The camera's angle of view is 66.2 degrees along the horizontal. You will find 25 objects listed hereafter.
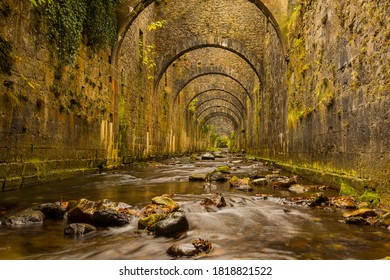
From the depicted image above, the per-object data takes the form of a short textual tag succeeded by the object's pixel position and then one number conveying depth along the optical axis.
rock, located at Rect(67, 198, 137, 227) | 2.98
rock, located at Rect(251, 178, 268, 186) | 6.11
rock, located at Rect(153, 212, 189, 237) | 2.67
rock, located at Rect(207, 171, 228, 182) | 6.93
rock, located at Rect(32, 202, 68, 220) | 3.29
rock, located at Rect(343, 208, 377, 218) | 3.10
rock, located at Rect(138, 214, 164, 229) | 2.82
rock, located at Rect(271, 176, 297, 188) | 5.70
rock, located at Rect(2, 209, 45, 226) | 2.93
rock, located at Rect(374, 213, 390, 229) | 2.84
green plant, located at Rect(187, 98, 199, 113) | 28.60
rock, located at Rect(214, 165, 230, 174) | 8.47
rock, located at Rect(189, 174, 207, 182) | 6.99
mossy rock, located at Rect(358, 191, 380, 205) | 3.65
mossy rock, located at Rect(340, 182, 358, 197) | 4.26
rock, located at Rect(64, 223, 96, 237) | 2.64
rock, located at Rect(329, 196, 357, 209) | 3.73
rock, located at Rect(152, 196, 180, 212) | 3.50
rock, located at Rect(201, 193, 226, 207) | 3.97
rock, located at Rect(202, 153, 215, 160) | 18.36
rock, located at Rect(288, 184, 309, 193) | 5.09
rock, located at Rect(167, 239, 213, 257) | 2.13
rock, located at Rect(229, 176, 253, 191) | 5.47
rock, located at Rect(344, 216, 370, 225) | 2.96
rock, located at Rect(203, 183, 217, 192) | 5.55
